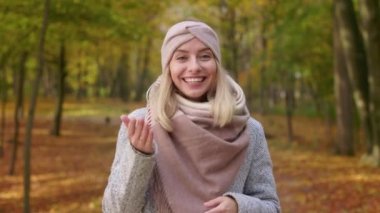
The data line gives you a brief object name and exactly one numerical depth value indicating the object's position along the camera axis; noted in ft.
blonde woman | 6.91
